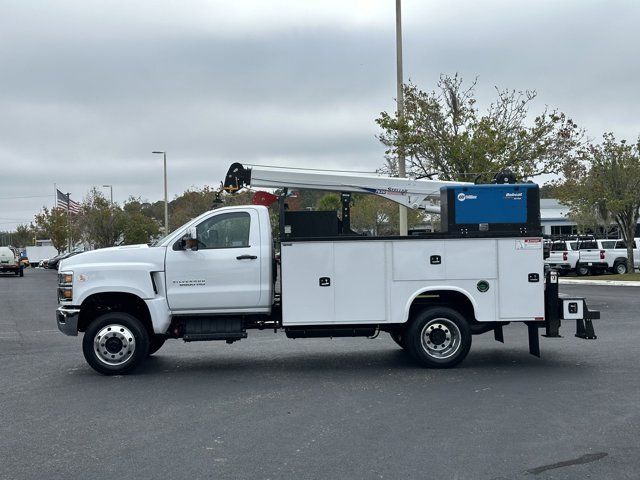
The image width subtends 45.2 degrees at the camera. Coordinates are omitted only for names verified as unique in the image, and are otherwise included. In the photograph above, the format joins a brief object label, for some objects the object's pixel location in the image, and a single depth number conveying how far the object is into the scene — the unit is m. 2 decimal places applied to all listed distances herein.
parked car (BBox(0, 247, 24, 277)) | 53.53
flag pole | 60.97
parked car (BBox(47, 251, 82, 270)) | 68.87
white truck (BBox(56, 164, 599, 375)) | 10.34
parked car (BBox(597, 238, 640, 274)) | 36.03
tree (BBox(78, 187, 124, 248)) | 62.16
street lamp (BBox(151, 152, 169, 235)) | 45.09
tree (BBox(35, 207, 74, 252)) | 86.25
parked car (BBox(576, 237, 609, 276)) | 36.12
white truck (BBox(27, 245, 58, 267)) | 98.17
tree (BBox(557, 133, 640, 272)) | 31.33
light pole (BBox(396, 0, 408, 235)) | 21.81
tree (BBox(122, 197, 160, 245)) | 57.72
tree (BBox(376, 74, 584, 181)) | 24.20
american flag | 59.81
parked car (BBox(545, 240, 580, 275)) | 37.04
